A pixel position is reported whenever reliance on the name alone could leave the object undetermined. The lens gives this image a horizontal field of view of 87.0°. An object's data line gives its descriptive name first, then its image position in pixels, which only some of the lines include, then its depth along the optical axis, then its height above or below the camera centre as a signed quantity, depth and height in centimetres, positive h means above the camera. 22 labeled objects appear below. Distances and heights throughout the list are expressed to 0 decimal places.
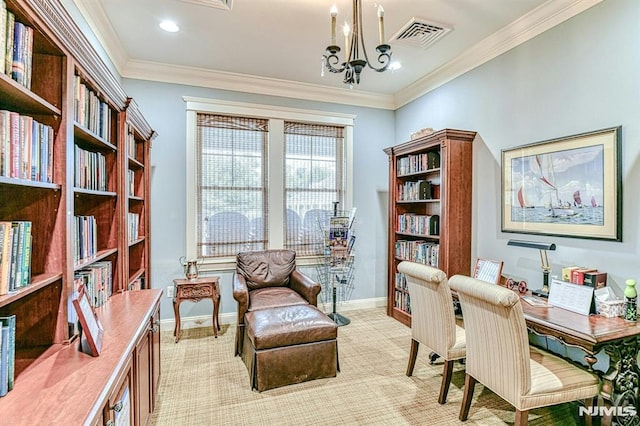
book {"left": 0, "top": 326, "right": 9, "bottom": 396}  110 -49
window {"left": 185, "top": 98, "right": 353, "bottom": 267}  399 +49
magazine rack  412 -56
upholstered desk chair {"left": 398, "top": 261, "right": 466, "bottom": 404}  239 -75
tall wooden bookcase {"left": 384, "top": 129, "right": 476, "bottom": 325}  340 +11
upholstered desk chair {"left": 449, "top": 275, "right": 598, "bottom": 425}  181 -85
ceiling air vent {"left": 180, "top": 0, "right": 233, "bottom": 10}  257 +164
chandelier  197 +98
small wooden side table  352 -82
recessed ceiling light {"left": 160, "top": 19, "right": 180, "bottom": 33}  290 +165
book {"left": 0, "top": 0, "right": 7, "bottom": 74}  113 +62
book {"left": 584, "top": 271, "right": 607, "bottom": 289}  217 -41
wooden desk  182 -71
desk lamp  259 -38
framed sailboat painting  229 +23
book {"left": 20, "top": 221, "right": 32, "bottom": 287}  123 -16
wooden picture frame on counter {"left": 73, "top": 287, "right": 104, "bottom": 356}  136 -47
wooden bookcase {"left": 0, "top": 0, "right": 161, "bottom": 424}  115 -11
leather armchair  316 -73
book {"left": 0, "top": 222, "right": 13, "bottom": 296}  114 -14
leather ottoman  256 -105
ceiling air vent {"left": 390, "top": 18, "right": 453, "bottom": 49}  291 +166
